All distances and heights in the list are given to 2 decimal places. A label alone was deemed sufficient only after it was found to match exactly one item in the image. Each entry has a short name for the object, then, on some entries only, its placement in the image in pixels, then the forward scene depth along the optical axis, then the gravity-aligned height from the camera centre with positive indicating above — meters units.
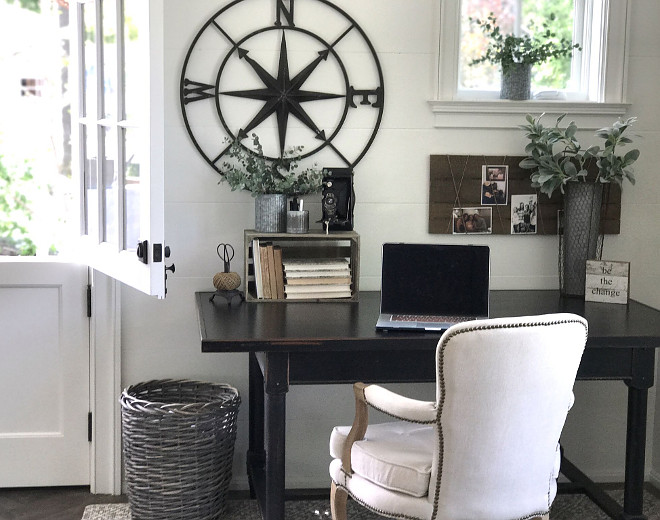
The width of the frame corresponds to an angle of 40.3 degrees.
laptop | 2.75 -0.32
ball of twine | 3.06 -0.36
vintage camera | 3.16 -0.07
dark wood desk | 2.51 -0.48
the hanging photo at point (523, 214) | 3.40 -0.12
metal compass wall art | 3.21 +0.34
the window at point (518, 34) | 3.41 +0.55
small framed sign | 3.11 -0.34
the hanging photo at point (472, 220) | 3.38 -0.15
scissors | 3.25 -0.28
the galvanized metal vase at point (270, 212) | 3.08 -0.12
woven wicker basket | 2.95 -0.93
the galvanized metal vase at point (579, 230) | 3.22 -0.17
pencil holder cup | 3.09 -0.15
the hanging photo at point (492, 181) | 3.37 +0.00
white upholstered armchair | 2.17 -0.61
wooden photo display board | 3.35 -0.04
